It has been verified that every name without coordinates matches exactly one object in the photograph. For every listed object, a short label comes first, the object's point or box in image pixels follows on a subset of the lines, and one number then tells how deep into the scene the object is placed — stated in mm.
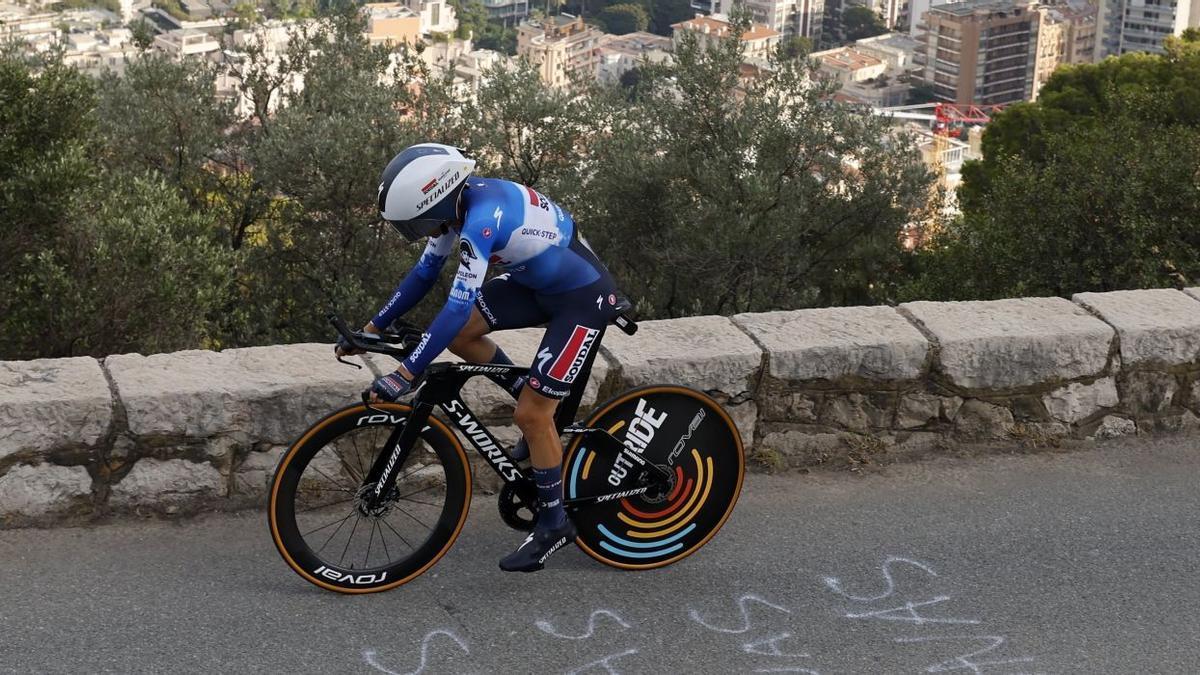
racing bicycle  4793
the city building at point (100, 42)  82688
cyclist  4516
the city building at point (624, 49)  97500
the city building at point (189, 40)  70600
